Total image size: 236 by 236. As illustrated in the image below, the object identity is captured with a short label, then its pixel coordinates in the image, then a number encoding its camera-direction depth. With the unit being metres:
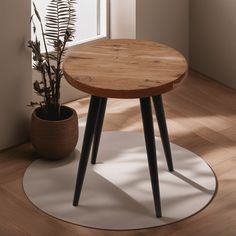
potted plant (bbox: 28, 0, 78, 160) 3.68
